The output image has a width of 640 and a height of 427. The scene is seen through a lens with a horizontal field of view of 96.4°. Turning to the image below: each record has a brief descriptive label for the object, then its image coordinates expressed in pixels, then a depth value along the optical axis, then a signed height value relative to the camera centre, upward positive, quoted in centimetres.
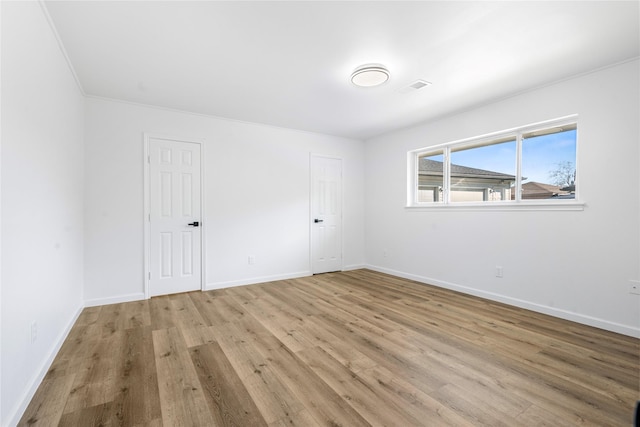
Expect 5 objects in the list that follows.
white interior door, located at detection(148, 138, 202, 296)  389 -11
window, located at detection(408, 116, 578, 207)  323 +57
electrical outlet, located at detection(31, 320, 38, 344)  184 -80
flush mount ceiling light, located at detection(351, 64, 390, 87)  277 +135
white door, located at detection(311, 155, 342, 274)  529 -8
